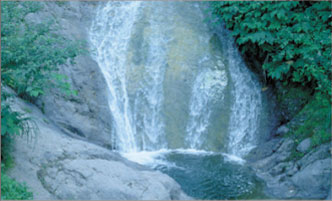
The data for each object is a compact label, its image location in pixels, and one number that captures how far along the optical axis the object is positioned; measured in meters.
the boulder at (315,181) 7.01
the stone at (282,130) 8.86
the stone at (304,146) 8.00
